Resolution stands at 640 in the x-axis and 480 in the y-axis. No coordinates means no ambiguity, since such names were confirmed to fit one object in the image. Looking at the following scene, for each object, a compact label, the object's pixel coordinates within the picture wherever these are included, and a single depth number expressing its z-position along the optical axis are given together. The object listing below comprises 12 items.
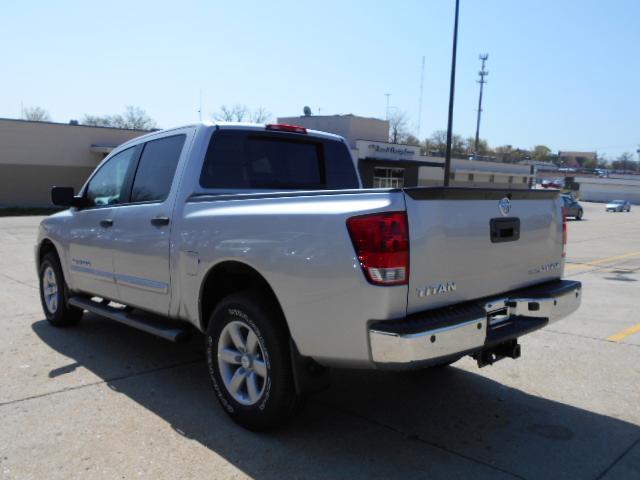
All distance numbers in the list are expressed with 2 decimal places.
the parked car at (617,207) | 58.85
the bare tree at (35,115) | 80.55
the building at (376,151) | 41.22
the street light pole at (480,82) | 76.53
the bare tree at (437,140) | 98.81
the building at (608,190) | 98.94
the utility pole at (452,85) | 20.83
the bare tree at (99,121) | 75.44
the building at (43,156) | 34.31
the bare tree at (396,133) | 82.56
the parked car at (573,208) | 37.06
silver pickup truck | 3.00
